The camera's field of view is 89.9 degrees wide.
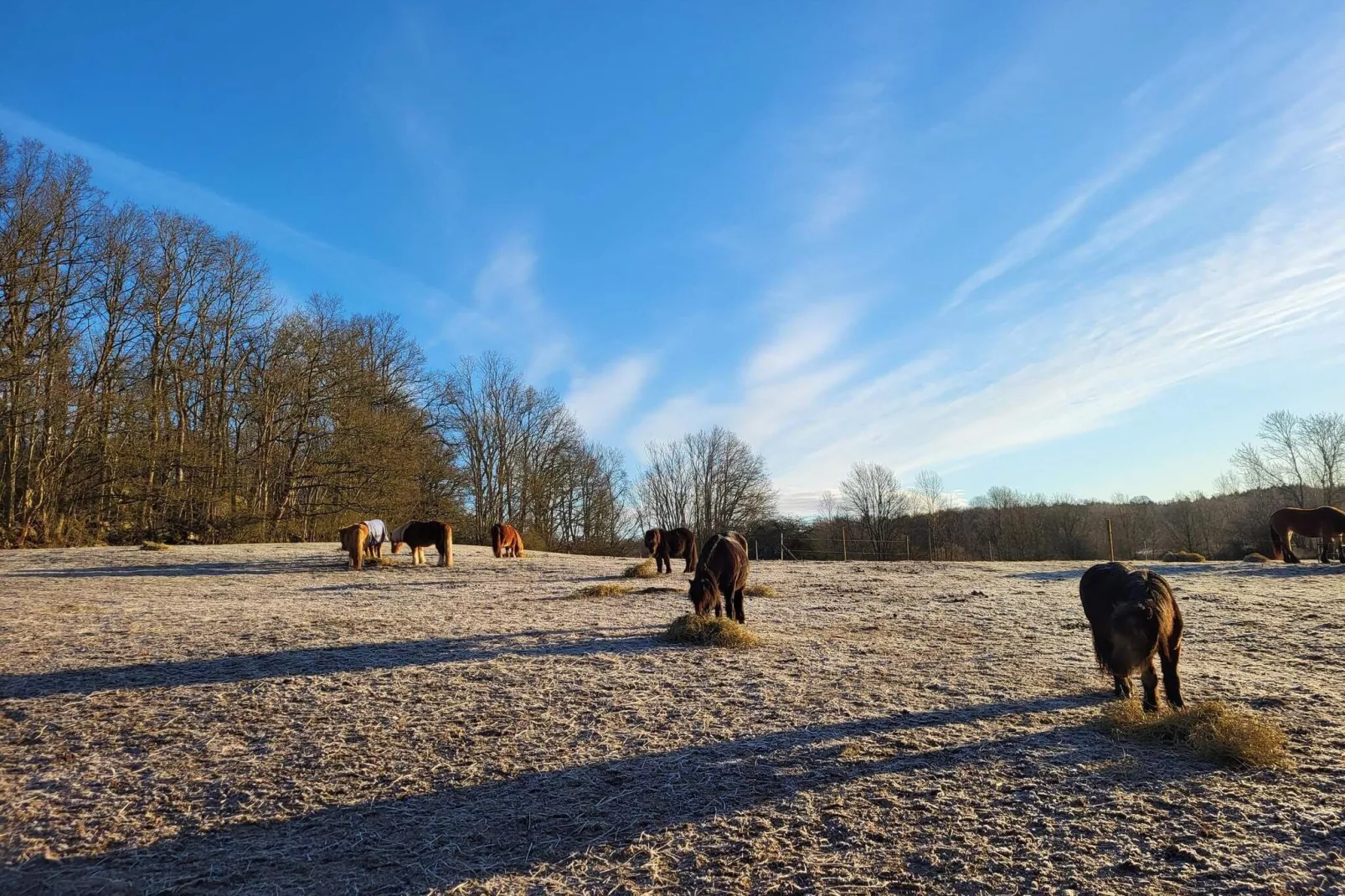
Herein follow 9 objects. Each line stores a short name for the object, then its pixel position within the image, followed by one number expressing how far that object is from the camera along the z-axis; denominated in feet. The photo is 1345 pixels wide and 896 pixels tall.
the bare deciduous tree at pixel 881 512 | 219.61
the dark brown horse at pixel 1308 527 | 67.67
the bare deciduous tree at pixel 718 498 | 211.20
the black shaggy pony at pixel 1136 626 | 17.66
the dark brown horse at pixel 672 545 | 62.39
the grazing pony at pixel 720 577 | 32.09
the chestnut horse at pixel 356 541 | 62.64
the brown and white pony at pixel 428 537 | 68.23
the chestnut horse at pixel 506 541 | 85.69
